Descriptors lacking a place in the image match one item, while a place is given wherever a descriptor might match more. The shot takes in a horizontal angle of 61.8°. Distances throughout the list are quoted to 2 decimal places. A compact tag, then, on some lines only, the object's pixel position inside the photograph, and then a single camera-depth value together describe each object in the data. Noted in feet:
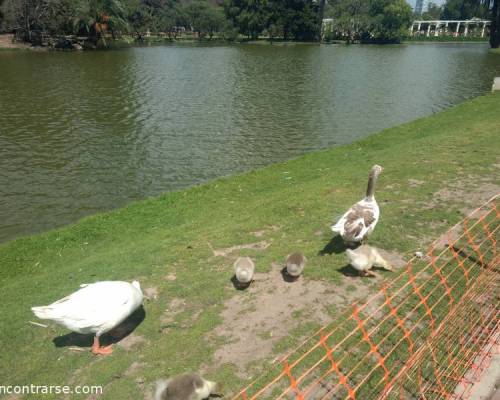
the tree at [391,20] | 360.69
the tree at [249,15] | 338.75
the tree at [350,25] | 355.36
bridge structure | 454.81
